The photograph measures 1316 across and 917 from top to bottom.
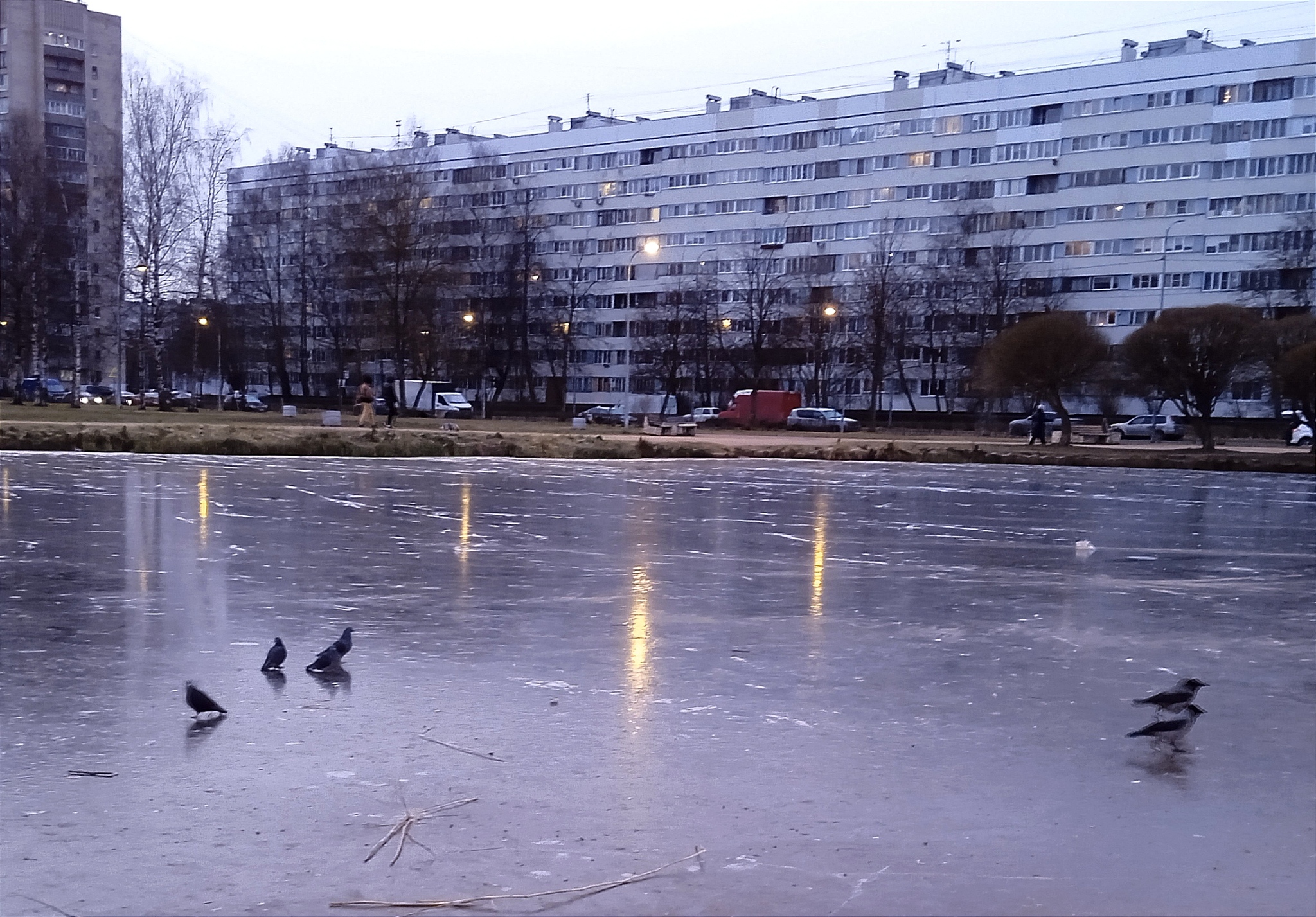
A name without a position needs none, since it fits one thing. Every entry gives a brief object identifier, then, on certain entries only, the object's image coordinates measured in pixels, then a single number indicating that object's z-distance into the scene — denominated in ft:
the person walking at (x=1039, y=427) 155.12
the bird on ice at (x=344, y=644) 24.95
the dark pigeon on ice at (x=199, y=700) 20.84
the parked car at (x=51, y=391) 232.32
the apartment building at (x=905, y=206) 273.75
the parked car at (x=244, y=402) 255.91
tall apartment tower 197.36
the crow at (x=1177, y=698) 21.20
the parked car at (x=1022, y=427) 210.79
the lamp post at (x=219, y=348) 246.84
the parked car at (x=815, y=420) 226.38
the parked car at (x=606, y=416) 229.45
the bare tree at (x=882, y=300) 256.93
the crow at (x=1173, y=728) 20.42
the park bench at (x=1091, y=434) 174.81
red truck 238.07
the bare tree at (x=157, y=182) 185.16
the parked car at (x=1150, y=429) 217.56
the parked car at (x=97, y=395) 269.83
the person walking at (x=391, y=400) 141.49
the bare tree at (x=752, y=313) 294.25
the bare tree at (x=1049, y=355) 144.46
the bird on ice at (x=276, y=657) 24.53
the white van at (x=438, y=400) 256.73
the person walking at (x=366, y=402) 132.16
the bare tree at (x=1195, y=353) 132.57
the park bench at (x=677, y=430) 165.35
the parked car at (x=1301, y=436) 191.52
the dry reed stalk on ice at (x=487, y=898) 14.11
